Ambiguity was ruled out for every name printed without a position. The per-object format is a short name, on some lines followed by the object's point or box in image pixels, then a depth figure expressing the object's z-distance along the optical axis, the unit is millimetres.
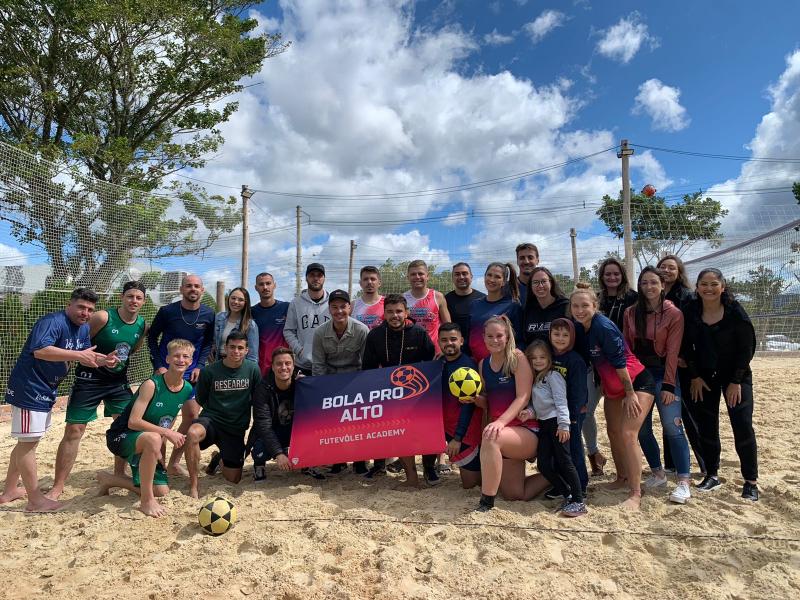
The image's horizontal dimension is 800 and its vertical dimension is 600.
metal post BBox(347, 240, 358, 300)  19375
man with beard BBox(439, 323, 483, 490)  3660
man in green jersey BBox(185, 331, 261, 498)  4039
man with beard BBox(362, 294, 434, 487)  4060
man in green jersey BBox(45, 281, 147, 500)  3916
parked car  11289
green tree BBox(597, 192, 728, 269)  12102
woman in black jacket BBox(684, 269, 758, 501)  3449
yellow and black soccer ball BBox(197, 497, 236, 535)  3057
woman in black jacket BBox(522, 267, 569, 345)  3805
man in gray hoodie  4605
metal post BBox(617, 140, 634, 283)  9609
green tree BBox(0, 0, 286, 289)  7887
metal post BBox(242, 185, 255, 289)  10352
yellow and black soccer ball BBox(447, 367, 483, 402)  3592
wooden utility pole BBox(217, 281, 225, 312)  8806
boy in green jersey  3512
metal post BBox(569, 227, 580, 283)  14131
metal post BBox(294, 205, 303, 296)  16969
